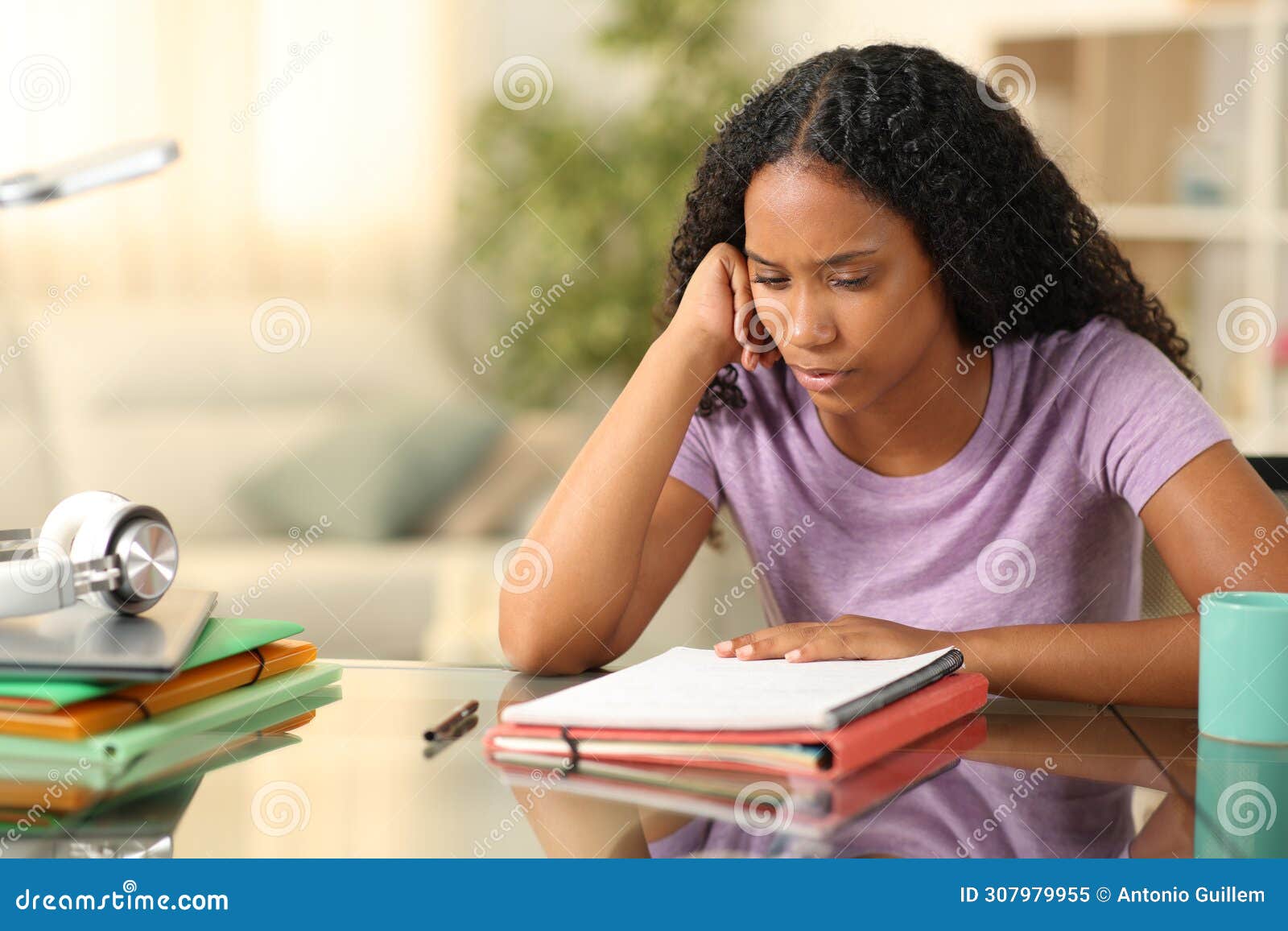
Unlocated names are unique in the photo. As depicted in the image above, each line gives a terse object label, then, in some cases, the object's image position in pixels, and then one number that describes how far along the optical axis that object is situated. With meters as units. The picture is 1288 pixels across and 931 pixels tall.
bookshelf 7.29
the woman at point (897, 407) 3.25
